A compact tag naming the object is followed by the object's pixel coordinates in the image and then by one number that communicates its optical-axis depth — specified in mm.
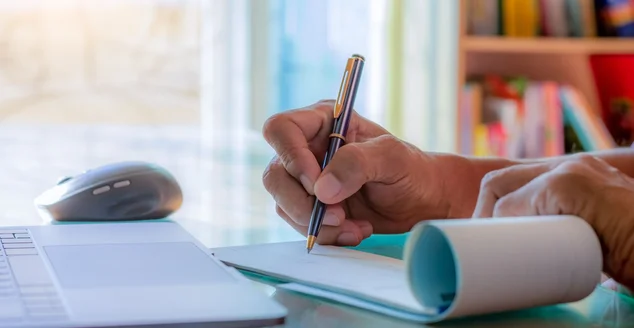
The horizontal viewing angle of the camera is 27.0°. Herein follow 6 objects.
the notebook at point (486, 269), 671
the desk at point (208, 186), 704
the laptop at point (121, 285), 658
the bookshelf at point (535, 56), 2516
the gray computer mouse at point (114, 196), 955
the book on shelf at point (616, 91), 2615
